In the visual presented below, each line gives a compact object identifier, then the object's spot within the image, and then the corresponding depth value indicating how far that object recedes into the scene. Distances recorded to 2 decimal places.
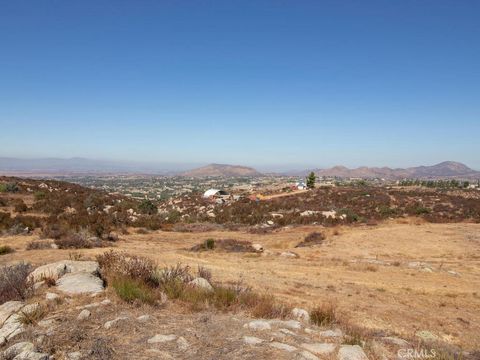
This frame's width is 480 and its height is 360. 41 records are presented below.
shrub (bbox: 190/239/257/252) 21.62
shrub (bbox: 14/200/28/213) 27.89
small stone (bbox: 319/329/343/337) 6.37
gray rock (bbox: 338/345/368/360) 5.41
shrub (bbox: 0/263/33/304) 7.24
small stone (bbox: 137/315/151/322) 6.37
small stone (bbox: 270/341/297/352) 5.52
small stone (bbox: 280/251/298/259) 19.80
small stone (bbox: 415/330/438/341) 8.30
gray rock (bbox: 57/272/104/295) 7.55
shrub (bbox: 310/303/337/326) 7.41
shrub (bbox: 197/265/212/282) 9.88
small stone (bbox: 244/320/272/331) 6.33
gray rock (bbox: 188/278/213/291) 8.44
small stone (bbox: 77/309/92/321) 6.26
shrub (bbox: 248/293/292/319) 7.23
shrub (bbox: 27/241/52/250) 16.55
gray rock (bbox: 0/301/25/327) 6.38
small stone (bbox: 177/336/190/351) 5.46
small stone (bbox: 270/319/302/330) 6.62
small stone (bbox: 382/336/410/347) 6.49
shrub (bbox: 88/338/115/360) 5.00
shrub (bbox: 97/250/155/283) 8.41
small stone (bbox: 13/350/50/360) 4.80
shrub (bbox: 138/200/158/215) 38.84
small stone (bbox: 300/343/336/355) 5.56
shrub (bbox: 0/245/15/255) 15.19
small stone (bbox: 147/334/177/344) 5.61
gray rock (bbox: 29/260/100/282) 8.45
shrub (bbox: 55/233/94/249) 17.25
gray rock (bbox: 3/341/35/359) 4.91
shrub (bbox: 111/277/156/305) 7.15
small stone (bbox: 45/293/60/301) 7.09
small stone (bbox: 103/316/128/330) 5.99
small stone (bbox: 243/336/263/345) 5.68
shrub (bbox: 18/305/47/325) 6.02
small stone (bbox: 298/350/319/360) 5.27
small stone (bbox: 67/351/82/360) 4.91
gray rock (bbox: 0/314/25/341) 5.64
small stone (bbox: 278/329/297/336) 6.19
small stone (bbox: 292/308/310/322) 7.54
